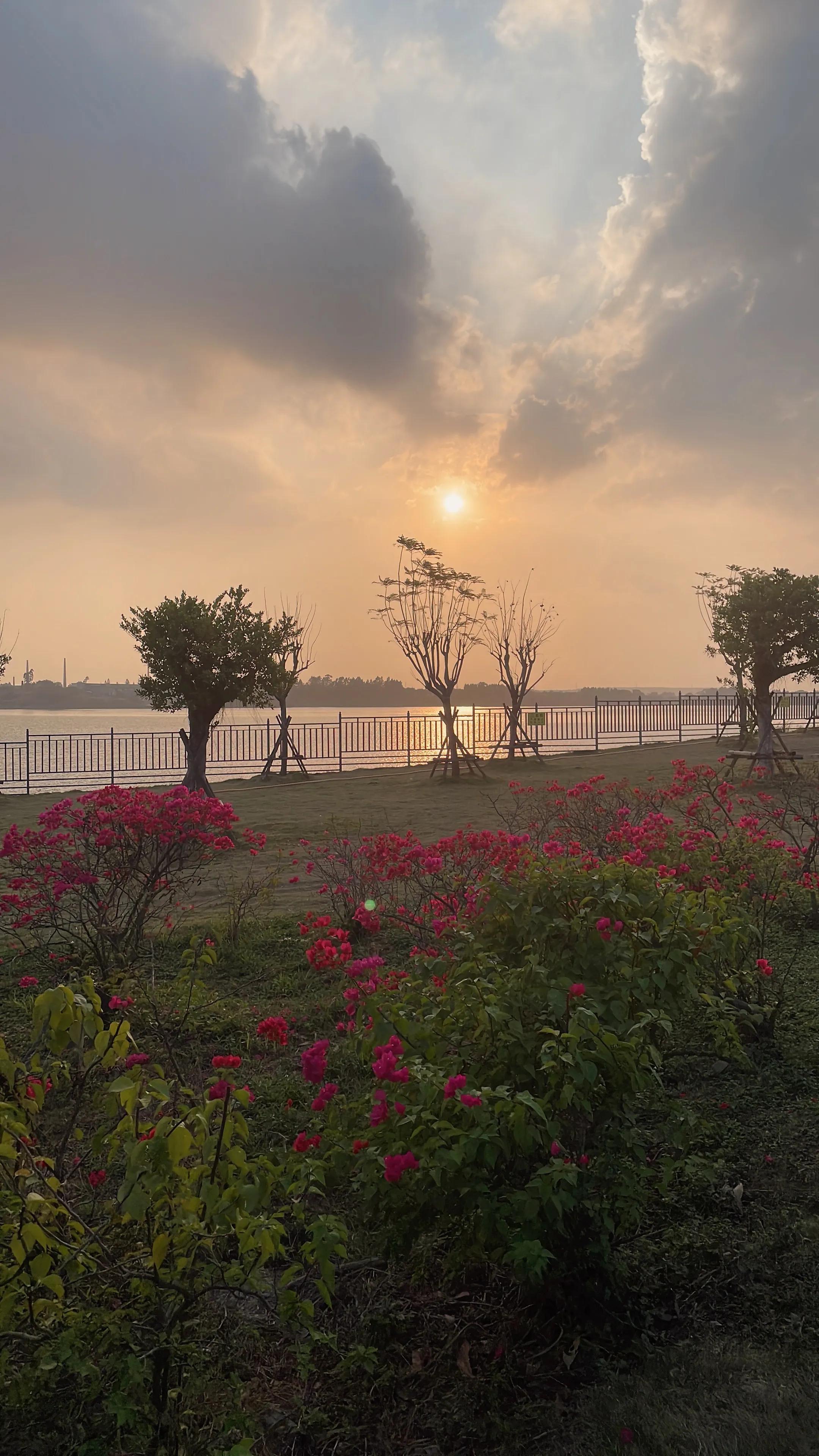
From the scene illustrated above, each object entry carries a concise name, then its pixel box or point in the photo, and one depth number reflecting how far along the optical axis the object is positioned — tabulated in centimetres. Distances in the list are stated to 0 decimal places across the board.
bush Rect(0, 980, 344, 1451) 167
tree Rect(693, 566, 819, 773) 1758
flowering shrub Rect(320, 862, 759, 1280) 209
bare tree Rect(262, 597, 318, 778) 1470
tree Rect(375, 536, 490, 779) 2242
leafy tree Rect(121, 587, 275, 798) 1413
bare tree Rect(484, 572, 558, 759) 2444
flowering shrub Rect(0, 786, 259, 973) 540
